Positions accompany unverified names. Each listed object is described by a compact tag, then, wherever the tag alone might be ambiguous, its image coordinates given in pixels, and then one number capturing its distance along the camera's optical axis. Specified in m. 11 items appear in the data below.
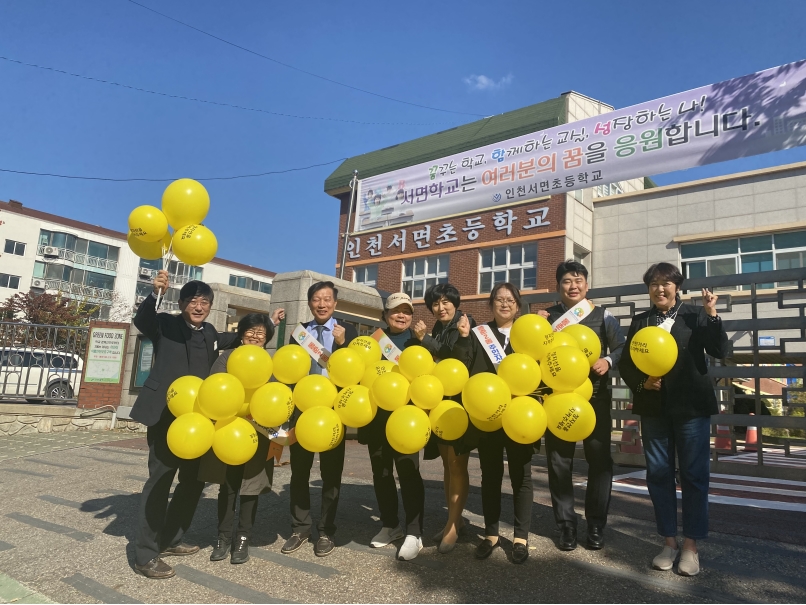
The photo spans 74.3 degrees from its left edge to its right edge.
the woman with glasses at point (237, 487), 3.13
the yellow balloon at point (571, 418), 2.79
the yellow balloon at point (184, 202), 3.46
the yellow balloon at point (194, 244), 3.40
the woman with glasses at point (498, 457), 3.08
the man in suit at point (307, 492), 3.31
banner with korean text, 6.77
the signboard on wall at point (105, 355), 9.93
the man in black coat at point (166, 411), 3.00
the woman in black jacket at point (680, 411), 2.90
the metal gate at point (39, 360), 9.18
